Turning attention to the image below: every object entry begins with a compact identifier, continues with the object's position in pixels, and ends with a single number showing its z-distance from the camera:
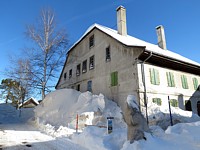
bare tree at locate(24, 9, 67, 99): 16.73
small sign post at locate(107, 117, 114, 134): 7.04
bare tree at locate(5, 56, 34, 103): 16.64
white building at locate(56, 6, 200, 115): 12.09
